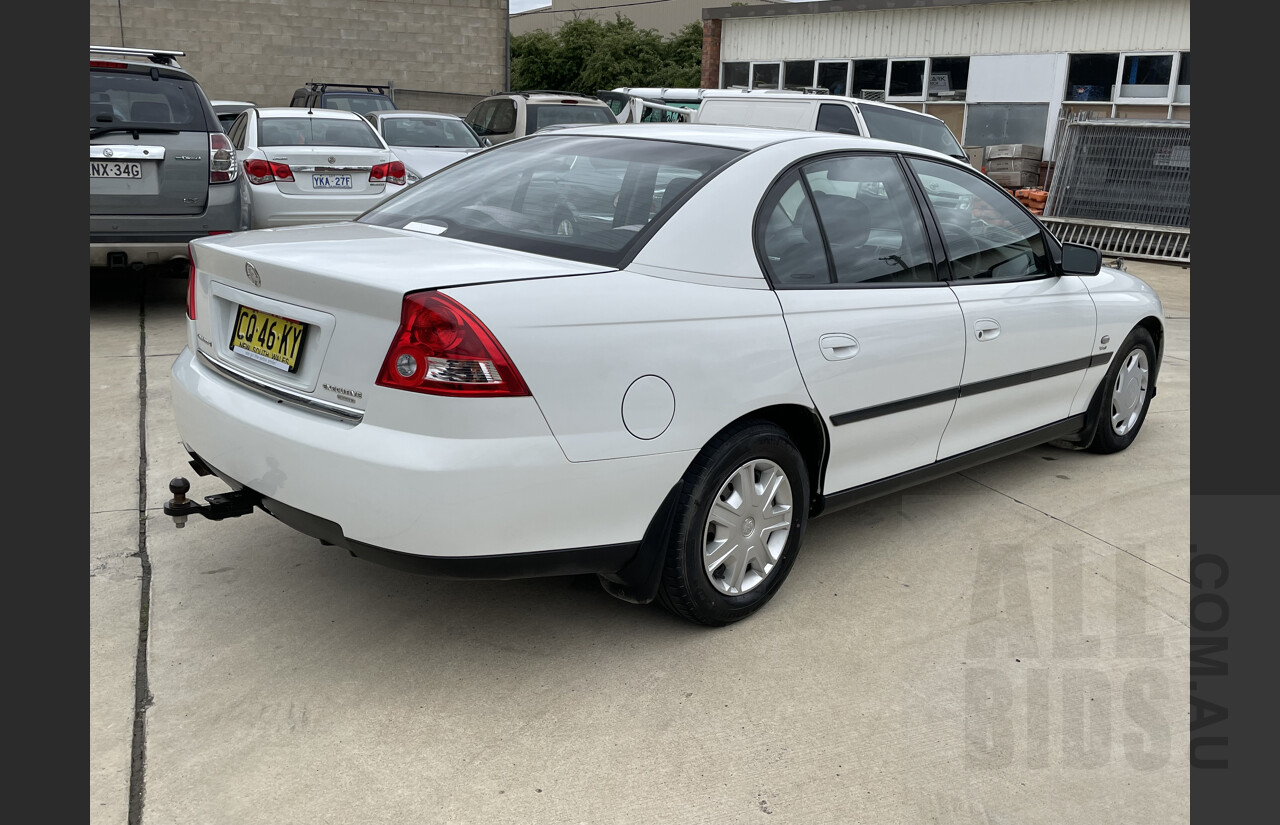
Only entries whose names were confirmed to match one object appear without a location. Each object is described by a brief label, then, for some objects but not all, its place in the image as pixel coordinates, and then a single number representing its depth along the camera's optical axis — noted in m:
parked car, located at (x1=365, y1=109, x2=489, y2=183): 11.70
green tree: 41.38
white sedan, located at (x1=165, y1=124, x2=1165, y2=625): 2.70
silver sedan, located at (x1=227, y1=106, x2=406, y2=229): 9.09
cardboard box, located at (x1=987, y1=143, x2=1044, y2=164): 17.19
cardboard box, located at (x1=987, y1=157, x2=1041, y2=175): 17.11
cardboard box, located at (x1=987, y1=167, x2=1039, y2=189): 17.02
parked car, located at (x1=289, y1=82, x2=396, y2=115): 15.88
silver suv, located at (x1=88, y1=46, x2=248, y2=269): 6.79
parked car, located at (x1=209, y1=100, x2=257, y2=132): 14.77
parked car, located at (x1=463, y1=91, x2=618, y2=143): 14.28
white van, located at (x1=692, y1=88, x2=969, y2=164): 10.61
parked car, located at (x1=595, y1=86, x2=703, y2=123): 15.80
